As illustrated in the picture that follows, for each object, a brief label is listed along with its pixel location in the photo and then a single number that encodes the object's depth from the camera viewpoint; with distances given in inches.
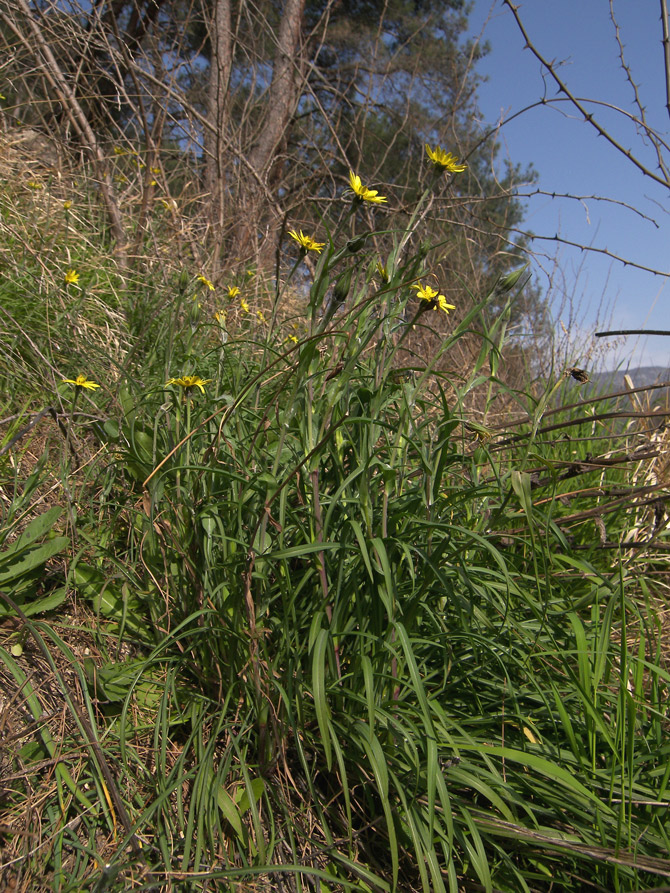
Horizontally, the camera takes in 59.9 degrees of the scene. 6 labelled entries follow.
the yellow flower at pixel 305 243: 46.7
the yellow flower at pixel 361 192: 40.9
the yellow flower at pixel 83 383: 58.0
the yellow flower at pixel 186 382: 46.6
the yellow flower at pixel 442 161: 41.6
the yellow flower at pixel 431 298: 40.8
